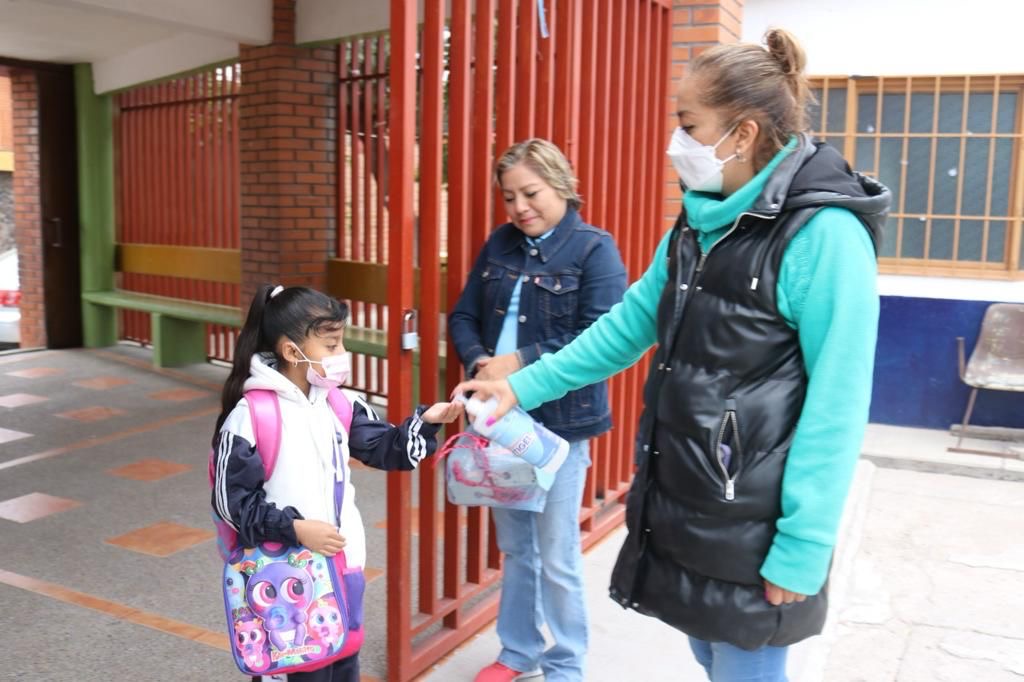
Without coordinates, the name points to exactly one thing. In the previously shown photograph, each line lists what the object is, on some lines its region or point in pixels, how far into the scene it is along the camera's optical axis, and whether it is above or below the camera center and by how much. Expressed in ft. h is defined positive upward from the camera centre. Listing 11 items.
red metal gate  9.57 +0.86
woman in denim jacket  9.57 -1.08
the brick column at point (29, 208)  32.37 +0.45
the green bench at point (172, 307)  28.60 -2.67
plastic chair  22.30 -2.79
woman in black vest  5.68 -0.89
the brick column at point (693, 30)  16.31 +3.56
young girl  7.06 -1.67
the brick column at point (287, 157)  24.58 +1.82
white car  34.50 -3.20
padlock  9.53 -1.08
